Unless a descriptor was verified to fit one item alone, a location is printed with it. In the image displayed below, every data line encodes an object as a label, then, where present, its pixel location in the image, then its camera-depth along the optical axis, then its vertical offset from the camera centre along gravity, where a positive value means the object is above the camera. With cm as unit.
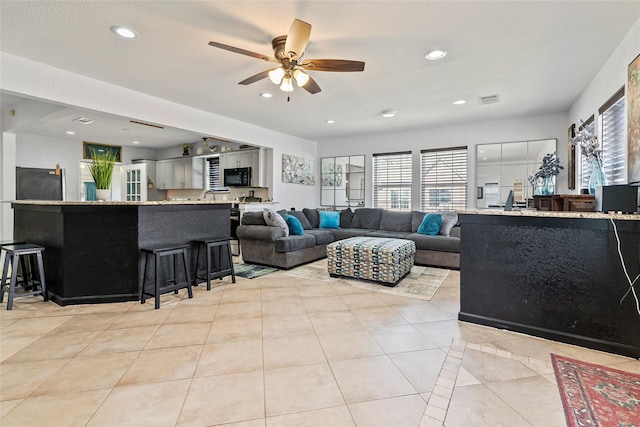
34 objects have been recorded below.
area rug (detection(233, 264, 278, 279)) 422 -94
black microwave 665 +72
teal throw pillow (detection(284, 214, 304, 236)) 496 -32
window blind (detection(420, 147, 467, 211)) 586 +59
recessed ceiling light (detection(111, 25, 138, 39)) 256 +156
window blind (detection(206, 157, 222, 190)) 769 +94
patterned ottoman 367 -66
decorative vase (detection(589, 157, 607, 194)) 272 +31
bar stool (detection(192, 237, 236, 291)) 350 -66
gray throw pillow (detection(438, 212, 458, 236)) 503 -26
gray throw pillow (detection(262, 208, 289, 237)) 468 -19
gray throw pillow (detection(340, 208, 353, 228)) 641 -22
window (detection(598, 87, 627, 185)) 278 +69
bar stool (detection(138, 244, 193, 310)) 290 -69
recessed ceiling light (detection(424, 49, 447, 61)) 289 +153
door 782 +76
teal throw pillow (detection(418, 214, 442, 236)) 504 -30
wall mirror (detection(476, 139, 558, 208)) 520 +71
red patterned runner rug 145 -103
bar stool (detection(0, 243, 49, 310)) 289 -66
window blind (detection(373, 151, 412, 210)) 646 +61
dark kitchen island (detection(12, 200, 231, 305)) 301 -37
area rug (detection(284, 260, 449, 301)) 345 -96
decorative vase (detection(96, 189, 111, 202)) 322 +16
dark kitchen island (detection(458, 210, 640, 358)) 207 -53
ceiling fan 232 +129
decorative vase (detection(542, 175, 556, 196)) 409 +32
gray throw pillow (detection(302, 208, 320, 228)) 623 -19
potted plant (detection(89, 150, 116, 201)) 318 +37
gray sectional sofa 456 -52
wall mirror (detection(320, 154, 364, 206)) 702 +67
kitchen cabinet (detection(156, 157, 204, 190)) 766 +93
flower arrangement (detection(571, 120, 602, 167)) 272 +56
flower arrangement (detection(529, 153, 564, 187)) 442 +60
